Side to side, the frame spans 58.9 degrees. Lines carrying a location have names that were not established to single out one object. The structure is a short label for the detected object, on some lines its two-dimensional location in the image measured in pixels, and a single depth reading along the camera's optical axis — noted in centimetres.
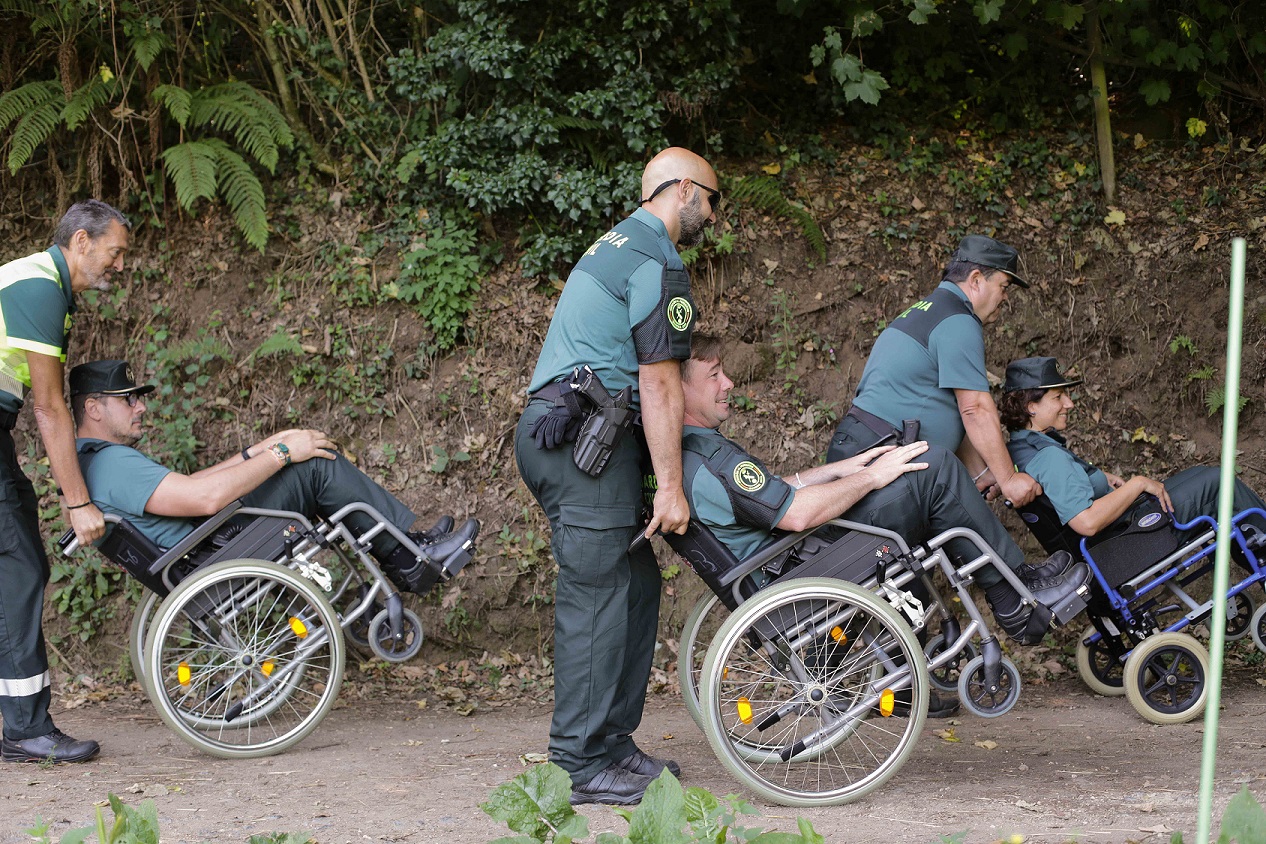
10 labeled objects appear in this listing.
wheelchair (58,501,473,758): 407
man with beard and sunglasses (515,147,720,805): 348
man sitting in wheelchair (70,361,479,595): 429
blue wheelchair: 447
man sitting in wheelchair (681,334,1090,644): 363
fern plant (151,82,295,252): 626
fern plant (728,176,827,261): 677
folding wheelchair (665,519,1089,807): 341
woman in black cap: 446
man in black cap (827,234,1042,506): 439
